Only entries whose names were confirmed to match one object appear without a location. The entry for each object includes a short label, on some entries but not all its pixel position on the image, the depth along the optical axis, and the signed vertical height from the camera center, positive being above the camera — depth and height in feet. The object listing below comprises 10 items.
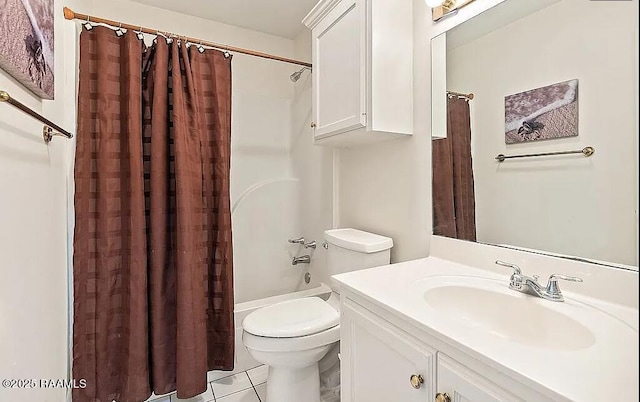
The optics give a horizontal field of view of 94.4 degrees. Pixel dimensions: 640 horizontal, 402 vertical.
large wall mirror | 2.64 +0.78
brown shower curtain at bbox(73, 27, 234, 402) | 4.51 -0.30
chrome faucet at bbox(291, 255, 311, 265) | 7.75 -1.50
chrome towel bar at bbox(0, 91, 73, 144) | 2.24 +0.82
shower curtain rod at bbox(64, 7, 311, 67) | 4.40 +2.80
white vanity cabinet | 2.02 -1.38
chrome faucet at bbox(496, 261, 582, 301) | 2.76 -0.81
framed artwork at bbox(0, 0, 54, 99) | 2.34 +1.48
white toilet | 4.29 -1.88
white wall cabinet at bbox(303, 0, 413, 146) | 4.18 +2.02
